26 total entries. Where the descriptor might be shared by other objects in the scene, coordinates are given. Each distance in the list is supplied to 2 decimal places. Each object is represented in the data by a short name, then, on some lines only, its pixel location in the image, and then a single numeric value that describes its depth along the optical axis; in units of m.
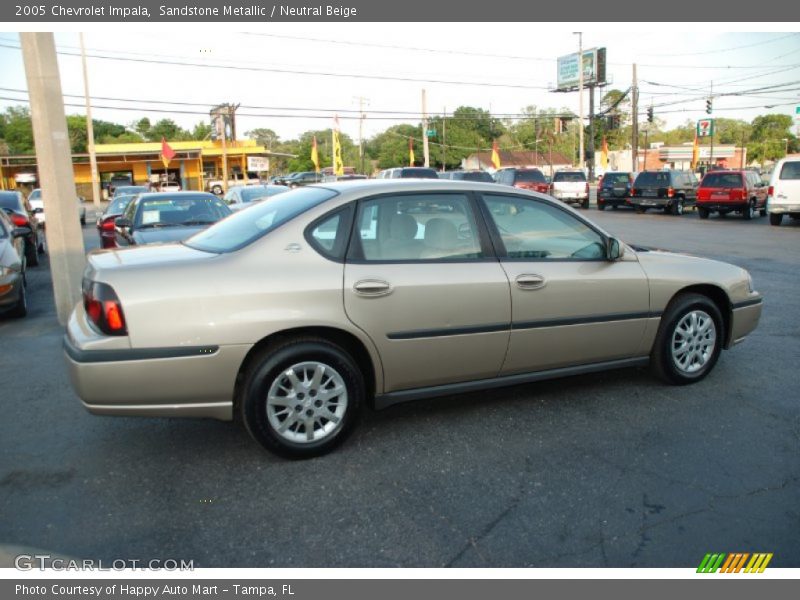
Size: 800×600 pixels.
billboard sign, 56.88
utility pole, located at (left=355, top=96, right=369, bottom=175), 52.34
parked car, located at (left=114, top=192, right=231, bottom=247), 9.01
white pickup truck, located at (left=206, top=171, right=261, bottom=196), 47.00
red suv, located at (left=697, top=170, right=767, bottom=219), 22.86
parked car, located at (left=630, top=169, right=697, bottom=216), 26.34
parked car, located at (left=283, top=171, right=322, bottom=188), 41.59
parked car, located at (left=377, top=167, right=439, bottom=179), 22.70
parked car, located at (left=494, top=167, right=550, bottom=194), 27.45
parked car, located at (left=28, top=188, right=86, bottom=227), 23.05
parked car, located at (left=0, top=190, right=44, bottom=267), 12.90
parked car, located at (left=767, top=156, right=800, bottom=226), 18.92
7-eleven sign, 50.68
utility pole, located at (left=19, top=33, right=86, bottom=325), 6.97
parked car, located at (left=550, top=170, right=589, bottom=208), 30.44
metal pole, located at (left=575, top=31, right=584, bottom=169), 40.44
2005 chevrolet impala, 3.58
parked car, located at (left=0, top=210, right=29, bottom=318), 7.72
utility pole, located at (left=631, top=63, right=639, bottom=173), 41.45
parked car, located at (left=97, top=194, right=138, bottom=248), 11.97
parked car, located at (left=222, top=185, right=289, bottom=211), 17.14
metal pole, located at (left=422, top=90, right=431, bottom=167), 46.31
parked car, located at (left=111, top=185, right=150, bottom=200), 23.86
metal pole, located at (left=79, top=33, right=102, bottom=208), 35.19
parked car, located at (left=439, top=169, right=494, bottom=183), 27.25
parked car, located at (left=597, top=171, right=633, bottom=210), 28.56
